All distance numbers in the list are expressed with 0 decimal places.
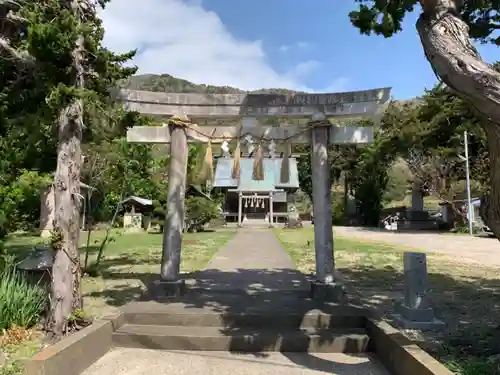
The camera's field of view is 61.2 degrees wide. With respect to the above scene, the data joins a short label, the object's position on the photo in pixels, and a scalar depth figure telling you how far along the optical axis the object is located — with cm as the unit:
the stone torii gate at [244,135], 690
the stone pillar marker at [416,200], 3454
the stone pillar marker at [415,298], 571
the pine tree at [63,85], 530
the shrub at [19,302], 541
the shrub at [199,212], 2580
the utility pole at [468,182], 2614
